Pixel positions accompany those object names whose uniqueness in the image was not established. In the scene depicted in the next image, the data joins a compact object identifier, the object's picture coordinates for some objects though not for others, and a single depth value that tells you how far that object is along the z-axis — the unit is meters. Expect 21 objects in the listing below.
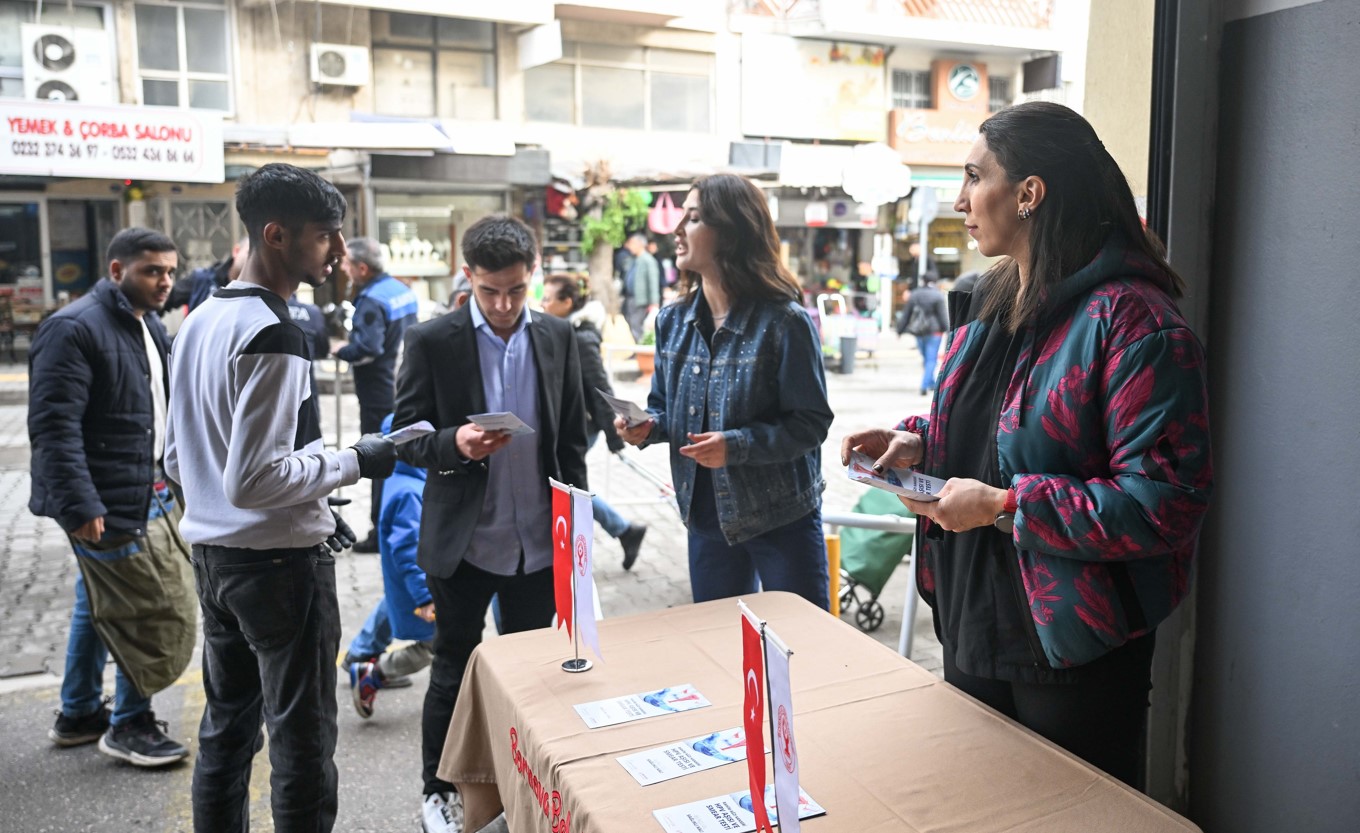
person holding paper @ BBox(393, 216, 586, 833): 3.16
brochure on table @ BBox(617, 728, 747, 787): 1.90
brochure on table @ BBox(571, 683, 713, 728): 2.14
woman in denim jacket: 3.28
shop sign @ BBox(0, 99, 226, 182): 11.71
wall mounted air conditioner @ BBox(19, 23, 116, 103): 16.97
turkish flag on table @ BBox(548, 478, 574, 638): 2.43
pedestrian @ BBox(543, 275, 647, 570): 5.25
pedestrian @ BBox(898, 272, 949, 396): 15.11
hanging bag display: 17.33
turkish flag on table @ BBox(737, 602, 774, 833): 1.59
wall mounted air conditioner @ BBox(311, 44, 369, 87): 18.88
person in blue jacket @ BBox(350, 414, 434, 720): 4.09
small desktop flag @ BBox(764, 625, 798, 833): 1.49
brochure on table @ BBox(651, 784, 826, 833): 1.71
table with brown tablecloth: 1.75
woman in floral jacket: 1.83
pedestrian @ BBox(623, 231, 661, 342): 17.61
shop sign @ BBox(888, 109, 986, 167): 24.33
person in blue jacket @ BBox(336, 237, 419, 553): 7.08
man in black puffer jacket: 3.62
